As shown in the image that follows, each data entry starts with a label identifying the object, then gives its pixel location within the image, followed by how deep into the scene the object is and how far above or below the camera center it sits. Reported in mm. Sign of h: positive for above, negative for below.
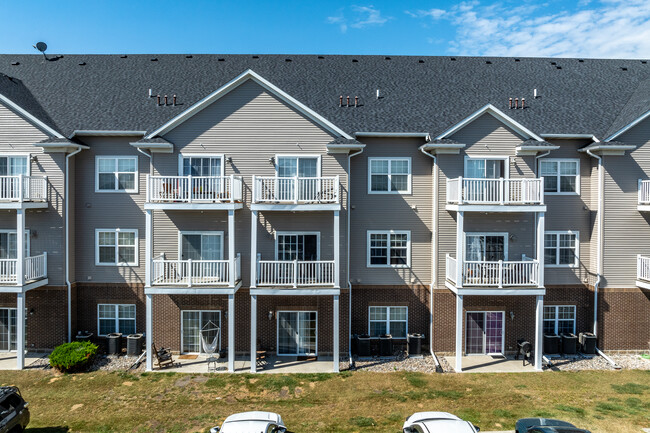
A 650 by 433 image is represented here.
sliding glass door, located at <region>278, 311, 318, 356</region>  16672 -4776
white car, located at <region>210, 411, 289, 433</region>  8875 -4691
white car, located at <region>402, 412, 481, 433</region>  8992 -4756
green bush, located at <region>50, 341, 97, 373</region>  14758 -5180
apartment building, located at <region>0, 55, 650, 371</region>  15883 -287
